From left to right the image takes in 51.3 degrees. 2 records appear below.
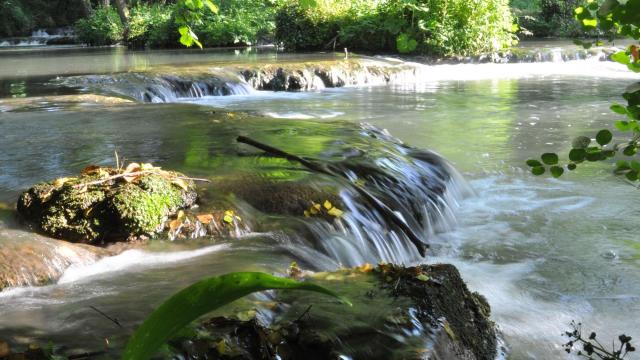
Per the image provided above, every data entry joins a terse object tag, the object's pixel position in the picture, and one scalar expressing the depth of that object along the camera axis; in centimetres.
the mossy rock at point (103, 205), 398
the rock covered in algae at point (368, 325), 232
